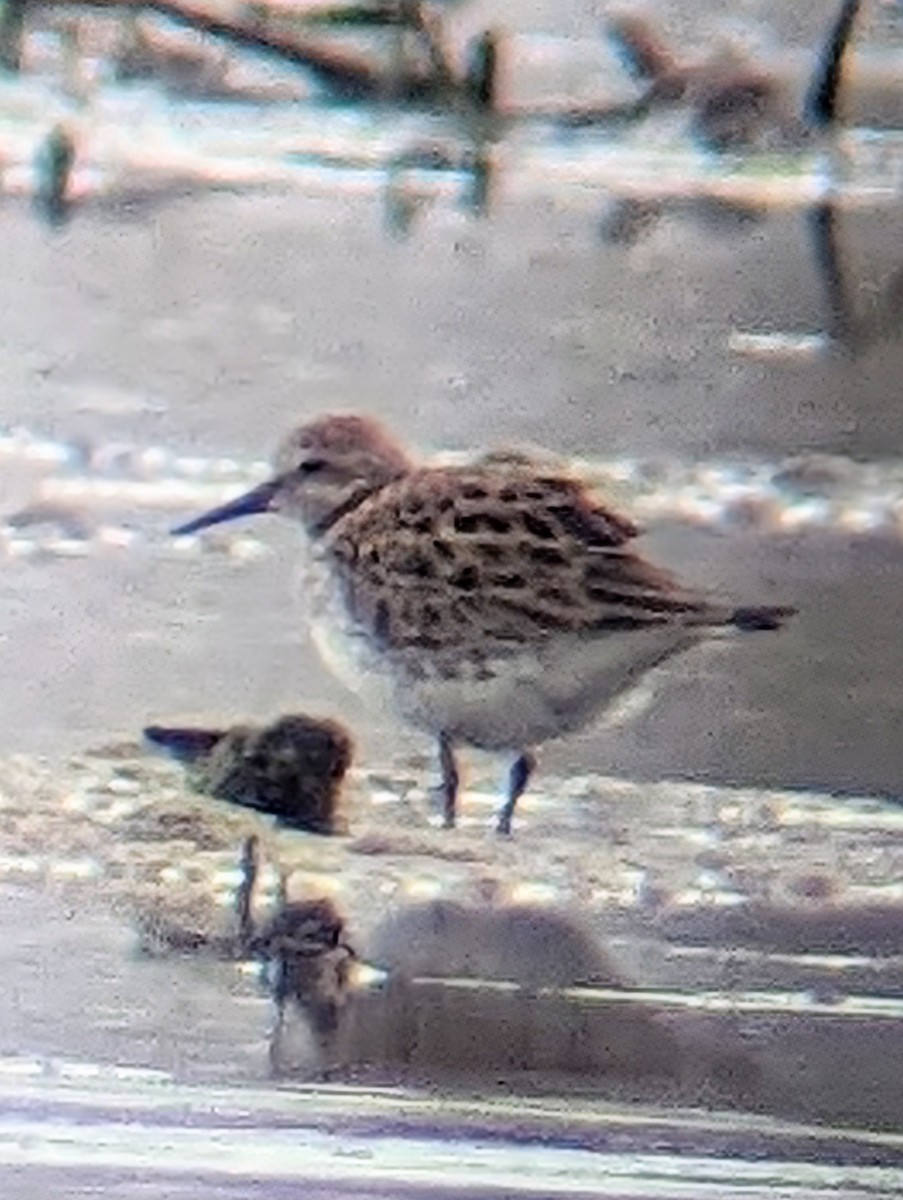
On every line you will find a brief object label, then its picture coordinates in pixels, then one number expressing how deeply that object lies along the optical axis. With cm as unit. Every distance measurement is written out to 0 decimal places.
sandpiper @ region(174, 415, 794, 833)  652
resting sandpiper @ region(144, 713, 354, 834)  652
